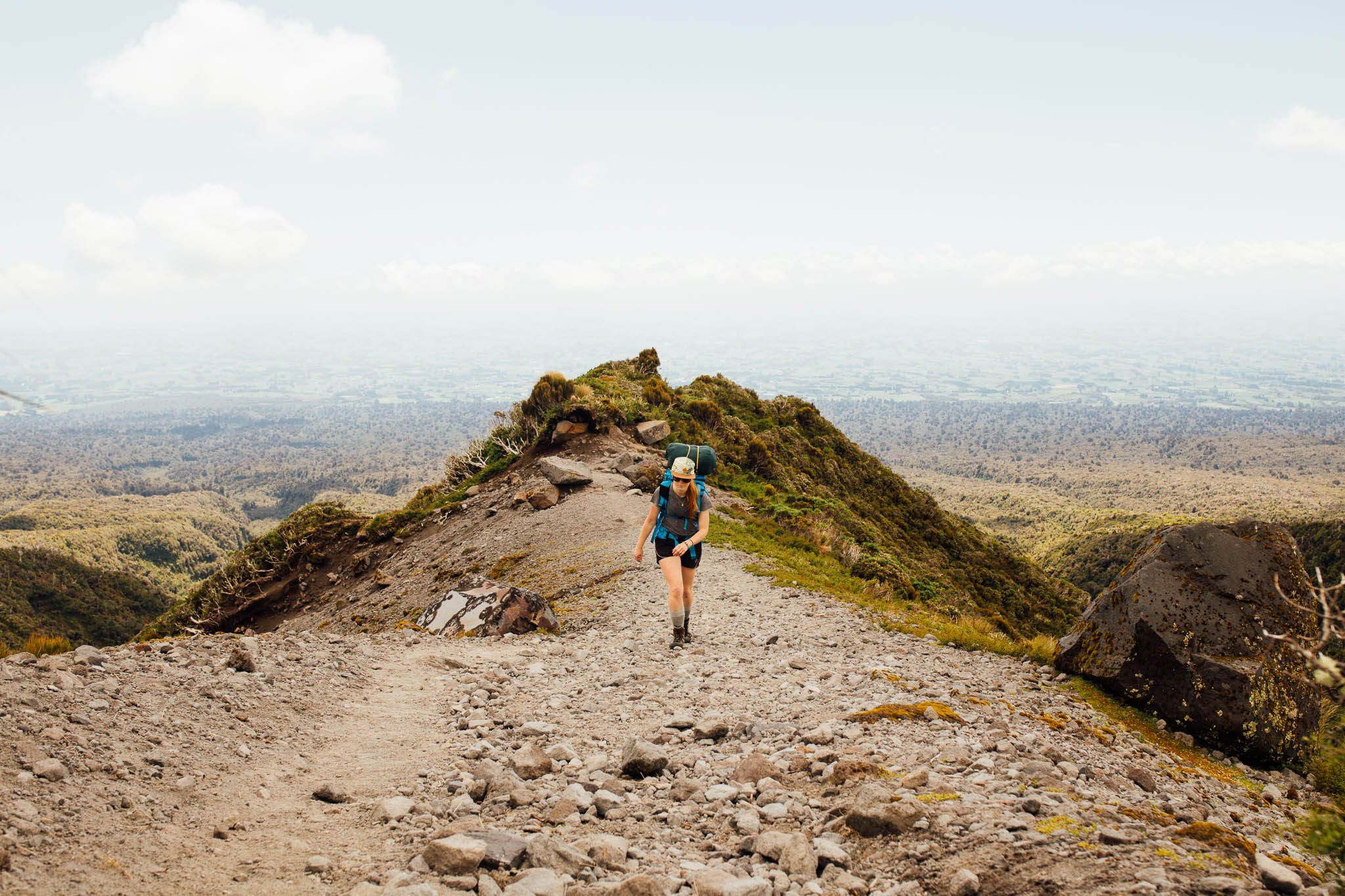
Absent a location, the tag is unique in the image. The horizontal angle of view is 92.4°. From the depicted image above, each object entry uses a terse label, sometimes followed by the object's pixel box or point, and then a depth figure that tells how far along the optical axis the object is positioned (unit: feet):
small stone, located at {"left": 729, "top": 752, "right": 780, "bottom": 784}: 16.58
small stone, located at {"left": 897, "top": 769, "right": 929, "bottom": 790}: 14.89
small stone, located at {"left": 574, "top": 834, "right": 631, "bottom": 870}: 12.81
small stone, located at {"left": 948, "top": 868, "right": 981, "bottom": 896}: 11.16
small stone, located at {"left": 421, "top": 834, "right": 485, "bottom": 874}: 12.30
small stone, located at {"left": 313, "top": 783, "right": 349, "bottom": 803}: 16.08
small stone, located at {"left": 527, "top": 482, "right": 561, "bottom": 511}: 56.54
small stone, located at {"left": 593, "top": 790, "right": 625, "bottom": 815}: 15.38
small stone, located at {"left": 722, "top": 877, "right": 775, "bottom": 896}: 11.59
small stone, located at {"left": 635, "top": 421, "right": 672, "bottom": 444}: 72.95
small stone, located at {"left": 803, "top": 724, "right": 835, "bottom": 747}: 18.49
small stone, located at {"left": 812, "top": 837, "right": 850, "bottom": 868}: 12.70
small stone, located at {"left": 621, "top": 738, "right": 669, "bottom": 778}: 17.20
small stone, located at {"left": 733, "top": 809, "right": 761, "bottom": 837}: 14.21
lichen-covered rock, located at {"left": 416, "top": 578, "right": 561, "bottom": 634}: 34.37
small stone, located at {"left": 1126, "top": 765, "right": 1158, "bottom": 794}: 16.03
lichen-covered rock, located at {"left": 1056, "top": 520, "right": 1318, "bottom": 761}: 20.01
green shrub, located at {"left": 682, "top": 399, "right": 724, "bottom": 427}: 85.87
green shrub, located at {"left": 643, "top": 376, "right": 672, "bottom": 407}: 87.71
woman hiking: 29.89
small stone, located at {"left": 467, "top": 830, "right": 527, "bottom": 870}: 12.57
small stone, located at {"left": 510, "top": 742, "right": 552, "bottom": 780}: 17.60
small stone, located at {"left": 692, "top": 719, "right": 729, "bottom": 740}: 19.53
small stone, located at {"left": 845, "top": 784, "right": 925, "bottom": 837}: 13.23
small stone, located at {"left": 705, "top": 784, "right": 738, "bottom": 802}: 15.71
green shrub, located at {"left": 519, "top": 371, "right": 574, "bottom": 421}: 74.08
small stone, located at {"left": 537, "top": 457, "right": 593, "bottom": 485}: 58.65
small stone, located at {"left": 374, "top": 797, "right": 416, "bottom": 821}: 15.08
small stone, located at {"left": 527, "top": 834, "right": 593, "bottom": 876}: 12.53
